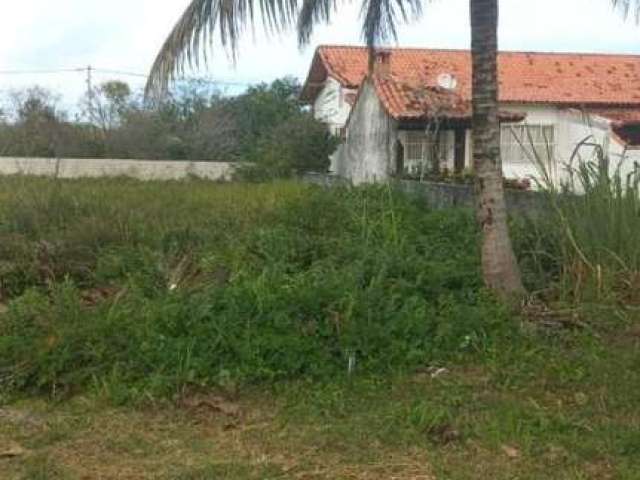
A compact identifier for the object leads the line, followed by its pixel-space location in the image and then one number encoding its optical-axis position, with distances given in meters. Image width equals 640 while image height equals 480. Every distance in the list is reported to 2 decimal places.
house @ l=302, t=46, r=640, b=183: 23.39
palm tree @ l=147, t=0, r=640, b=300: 6.52
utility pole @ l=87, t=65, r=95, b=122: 38.91
